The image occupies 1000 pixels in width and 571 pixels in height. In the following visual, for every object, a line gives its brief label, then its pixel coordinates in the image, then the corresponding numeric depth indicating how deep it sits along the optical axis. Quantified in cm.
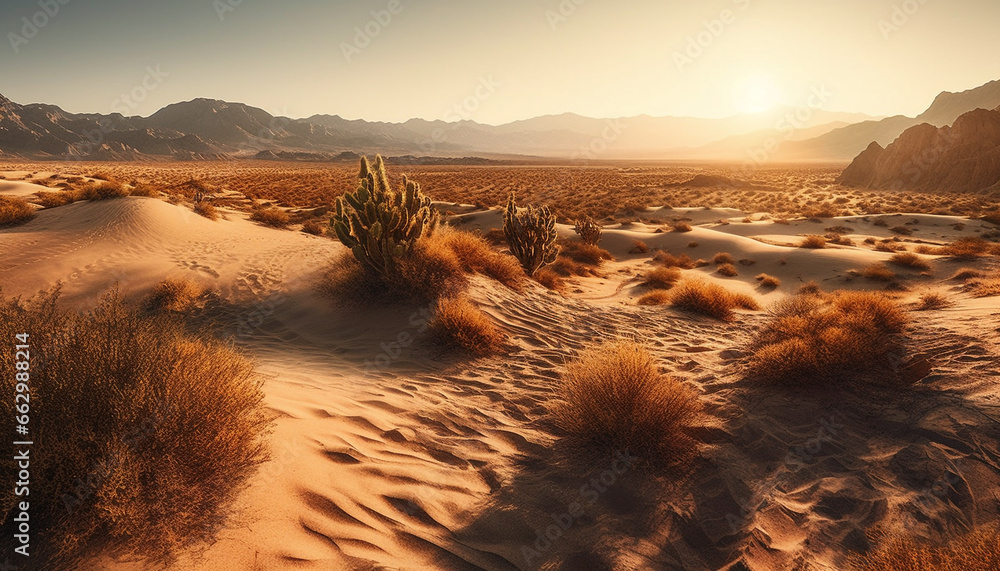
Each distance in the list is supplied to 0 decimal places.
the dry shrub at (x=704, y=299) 943
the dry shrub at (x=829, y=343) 475
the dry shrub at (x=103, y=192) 1489
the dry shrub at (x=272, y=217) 1848
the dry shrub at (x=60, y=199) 1548
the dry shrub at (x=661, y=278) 1252
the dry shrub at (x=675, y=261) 1555
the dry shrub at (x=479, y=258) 901
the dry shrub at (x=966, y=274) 1106
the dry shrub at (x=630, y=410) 382
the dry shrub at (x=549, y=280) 1117
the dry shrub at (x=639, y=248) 1817
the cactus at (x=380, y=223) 780
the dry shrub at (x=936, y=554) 230
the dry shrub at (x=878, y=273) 1211
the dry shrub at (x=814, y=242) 1627
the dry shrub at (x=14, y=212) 1272
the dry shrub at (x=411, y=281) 761
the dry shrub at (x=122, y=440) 223
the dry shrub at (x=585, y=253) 1593
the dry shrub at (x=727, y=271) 1455
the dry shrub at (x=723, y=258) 1601
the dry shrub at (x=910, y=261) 1271
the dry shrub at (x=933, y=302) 766
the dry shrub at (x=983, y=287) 793
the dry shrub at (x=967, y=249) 1277
